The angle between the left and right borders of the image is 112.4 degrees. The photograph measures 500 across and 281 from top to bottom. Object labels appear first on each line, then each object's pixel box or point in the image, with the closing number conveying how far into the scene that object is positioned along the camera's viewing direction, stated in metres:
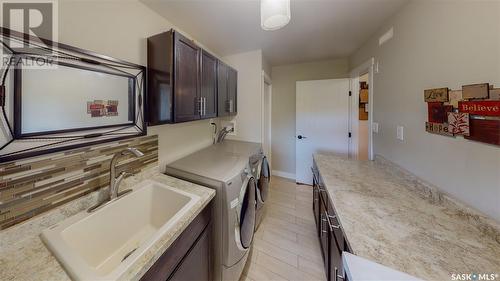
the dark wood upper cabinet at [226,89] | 2.05
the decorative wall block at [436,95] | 1.08
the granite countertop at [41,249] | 0.58
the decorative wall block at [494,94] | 0.80
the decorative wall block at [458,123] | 0.95
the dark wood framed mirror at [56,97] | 0.72
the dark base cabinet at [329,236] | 0.96
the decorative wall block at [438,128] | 1.07
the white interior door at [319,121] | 2.95
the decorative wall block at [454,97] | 1.00
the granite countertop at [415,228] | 0.62
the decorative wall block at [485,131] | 0.81
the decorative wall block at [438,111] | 1.08
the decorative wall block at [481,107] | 0.81
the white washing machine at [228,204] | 1.17
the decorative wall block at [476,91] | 0.85
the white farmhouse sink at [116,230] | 0.63
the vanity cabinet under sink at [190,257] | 0.75
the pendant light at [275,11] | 0.93
